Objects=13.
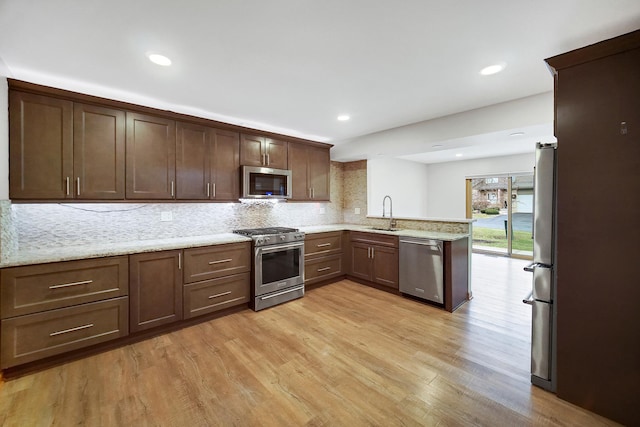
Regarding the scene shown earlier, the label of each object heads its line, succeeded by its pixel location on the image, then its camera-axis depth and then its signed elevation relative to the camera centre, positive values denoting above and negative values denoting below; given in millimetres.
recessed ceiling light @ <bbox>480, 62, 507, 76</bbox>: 2064 +1192
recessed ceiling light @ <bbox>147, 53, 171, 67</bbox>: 1916 +1179
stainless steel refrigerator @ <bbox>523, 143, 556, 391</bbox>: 1851 -449
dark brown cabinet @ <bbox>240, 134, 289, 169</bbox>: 3580 +878
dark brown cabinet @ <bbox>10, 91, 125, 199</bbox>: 2197 +576
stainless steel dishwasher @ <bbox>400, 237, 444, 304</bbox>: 3238 -771
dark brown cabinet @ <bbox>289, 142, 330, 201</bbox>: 4195 +686
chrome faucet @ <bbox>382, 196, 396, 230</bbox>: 4320 -207
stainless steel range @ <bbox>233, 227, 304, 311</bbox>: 3232 -744
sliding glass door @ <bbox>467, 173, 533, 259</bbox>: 6004 -29
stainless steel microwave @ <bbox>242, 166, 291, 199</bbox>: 3488 +408
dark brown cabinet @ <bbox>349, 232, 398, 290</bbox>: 3787 -759
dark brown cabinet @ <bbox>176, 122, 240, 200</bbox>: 3057 +610
